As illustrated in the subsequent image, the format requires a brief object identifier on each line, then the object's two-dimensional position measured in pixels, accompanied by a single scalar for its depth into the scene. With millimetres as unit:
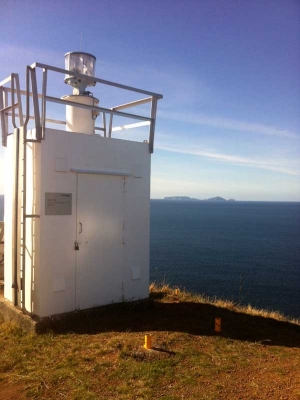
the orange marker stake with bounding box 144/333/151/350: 5535
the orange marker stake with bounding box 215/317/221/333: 6500
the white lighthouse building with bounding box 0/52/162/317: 6695
